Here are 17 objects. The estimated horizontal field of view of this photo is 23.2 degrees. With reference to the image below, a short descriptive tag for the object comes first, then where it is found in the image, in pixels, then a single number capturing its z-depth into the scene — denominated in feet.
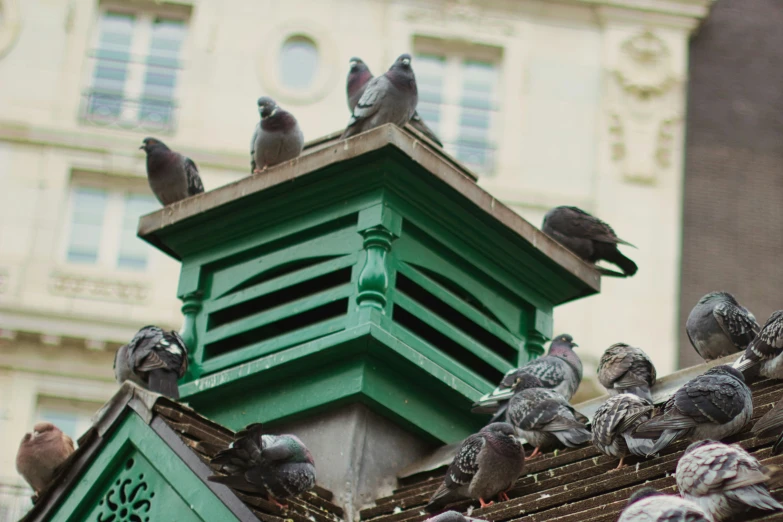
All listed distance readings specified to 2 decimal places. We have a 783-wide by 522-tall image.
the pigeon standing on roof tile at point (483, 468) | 32.78
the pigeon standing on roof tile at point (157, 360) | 38.83
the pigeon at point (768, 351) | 32.91
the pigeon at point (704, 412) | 30.37
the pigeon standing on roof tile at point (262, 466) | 31.40
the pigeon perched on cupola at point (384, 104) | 44.06
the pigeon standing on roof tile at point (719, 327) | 38.47
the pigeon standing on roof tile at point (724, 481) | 25.73
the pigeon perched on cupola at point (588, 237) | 44.96
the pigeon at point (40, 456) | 42.68
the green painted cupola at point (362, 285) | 37.24
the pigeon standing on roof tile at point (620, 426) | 31.14
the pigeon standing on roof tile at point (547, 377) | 37.40
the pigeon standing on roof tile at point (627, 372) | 35.50
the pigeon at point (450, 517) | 28.71
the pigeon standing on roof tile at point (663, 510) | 23.67
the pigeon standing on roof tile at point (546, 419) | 34.47
